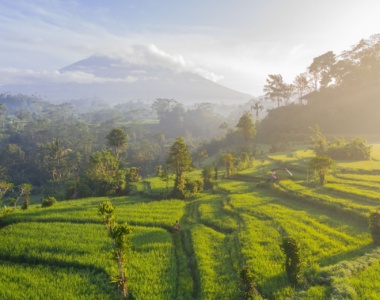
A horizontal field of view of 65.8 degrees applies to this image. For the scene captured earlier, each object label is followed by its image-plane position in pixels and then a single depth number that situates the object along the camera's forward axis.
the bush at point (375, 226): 18.25
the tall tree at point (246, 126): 55.78
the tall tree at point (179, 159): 32.41
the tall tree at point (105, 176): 37.56
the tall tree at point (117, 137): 50.38
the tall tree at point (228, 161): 40.28
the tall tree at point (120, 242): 13.79
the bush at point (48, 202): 29.06
